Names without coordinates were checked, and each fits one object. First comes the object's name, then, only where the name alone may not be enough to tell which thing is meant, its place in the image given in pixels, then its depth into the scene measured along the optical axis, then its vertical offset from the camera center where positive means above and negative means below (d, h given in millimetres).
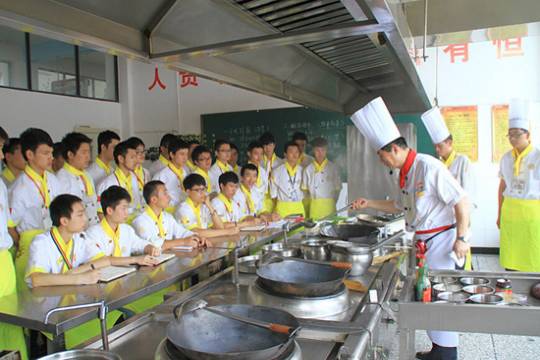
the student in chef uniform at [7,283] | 1771 -443
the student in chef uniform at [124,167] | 3391 +49
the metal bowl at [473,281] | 1572 -426
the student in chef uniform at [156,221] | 2449 -280
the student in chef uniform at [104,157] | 3736 +146
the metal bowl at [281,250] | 1791 -343
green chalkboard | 5098 +514
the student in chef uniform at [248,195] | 3471 -204
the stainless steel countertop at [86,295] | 1425 -450
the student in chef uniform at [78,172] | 3186 +21
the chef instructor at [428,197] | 2094 -163
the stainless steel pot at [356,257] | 1589 -330
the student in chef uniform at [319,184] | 4145 -154
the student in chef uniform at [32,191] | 2719 -93
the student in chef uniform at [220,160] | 3941 +93
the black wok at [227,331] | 982 -372
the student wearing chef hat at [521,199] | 2963 -261
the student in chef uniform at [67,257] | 1773 -369
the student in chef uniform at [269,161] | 4175 +79
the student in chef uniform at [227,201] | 3152 -225
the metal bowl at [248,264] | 1649 -363
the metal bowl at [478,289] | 1469 -428
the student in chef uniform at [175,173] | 3678 -7
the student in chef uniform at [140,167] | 3516 +49
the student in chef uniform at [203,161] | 3678 +82
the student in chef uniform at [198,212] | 2788 -275
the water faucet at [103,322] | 958 -326
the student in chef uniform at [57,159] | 3609 +134
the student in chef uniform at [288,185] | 4047 -159
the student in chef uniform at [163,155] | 4010 +161
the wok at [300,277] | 1242 -340
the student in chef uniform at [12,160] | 3232 +119
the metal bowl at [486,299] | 1354 -426
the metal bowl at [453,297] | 1407 -436
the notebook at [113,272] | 1809 -424
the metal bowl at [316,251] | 1735 -334
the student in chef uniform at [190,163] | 4063 +79
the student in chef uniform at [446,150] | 3221 +109
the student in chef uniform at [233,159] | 4434 +115
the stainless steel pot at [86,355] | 854 -355
